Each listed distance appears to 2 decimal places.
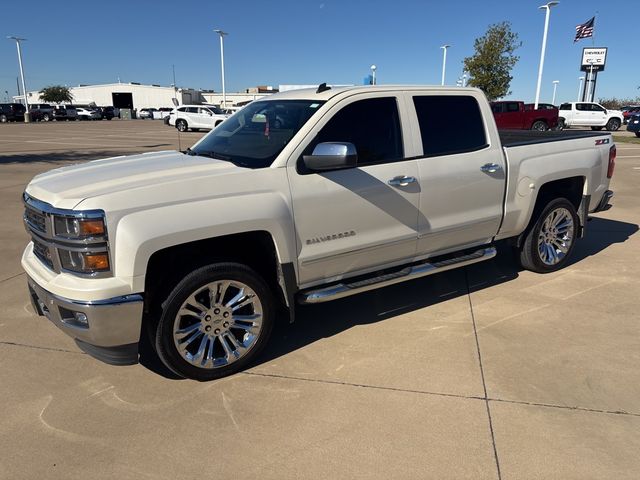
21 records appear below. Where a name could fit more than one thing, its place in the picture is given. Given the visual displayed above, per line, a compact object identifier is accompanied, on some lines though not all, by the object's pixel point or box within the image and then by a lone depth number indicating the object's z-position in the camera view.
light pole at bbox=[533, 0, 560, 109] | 33.69
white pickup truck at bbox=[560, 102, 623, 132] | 30.19
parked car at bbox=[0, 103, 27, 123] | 45.47
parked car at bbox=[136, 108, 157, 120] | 70.81
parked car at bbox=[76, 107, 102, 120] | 56.72
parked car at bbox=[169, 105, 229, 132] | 29.80
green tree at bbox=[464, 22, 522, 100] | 35.03
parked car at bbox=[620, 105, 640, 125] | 42.95
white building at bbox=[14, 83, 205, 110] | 98.50
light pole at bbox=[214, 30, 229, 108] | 49.03
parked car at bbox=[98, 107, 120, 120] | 59.31
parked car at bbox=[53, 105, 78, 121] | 54.34
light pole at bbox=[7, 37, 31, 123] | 59.00
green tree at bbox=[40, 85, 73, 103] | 94.75
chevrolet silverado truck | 2.97
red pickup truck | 22.64
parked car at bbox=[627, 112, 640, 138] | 25.16
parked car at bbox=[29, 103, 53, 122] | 50.84
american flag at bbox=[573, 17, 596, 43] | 37.88
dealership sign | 49.25
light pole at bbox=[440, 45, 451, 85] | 48.96
